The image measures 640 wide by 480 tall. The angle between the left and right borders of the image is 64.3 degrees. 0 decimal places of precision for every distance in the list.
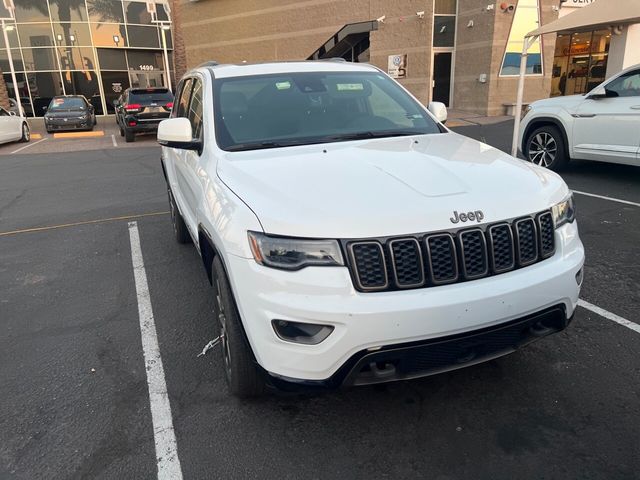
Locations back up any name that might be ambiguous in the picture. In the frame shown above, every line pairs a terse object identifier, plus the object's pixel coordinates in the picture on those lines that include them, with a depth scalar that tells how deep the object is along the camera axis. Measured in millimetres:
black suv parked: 16250
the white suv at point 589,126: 7070
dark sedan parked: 19984
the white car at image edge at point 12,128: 16094
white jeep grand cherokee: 2234
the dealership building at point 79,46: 26641
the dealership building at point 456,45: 19641
